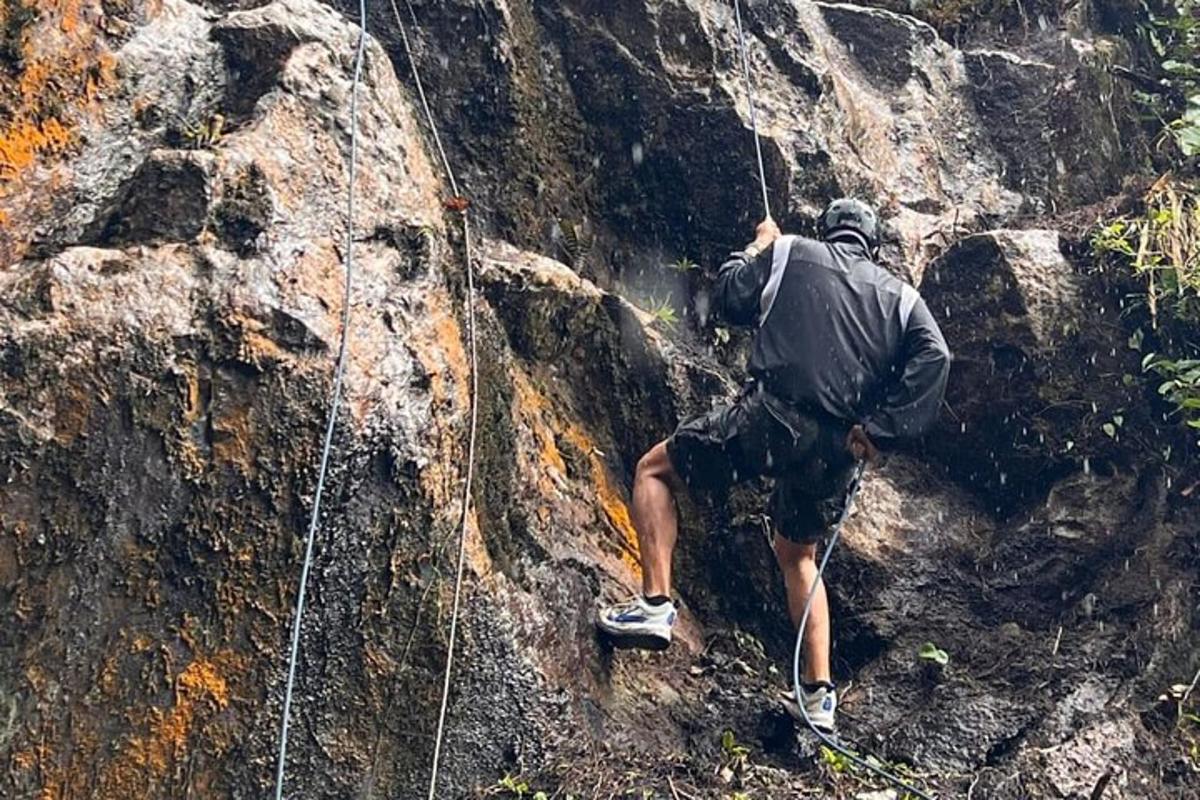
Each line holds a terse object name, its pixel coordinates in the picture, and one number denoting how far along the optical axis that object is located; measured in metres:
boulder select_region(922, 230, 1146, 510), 7.16
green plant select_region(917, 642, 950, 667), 6.45
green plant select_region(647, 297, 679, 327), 7.34
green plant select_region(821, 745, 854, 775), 5.79
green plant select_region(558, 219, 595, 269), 7.43
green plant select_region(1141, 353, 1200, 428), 6.82
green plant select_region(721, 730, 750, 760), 5.70
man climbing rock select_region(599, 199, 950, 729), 5.78
